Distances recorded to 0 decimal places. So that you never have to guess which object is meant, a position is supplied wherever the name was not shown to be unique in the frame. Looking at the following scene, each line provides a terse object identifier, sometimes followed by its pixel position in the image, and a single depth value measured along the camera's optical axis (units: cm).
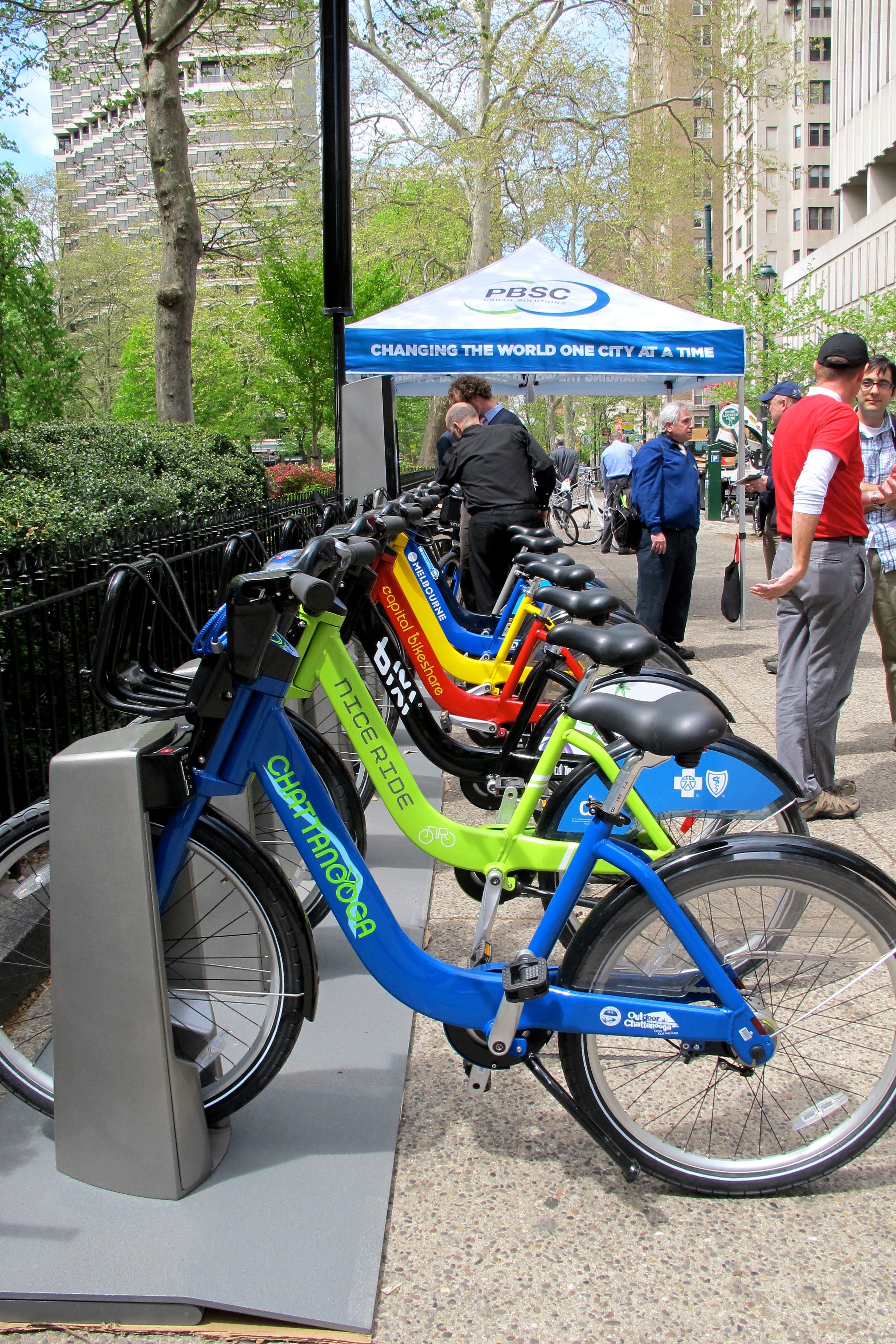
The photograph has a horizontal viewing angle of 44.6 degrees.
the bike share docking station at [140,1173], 221
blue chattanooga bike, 234
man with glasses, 574
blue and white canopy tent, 884
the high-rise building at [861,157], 4828
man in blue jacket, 815
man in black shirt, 743
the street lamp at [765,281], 2669
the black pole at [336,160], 623
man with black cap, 451
